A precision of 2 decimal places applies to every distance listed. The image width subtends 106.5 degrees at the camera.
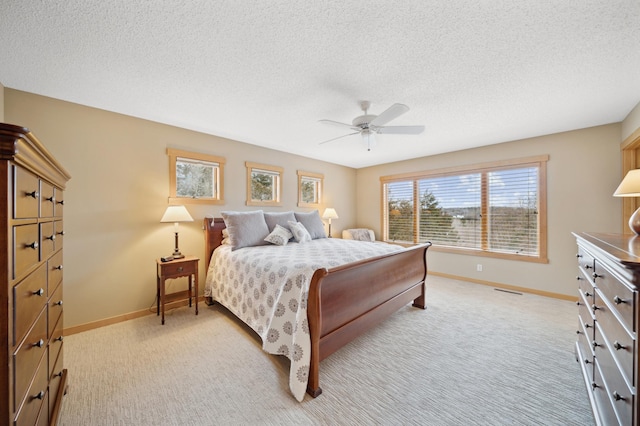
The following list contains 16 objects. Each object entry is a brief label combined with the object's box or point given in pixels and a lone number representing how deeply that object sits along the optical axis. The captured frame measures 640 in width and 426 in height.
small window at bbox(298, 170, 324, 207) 5.01
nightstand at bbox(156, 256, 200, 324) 2.80
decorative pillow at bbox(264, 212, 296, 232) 3.73
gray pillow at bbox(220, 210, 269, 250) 3.22
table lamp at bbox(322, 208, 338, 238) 5.20
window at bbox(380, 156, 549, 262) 3.89
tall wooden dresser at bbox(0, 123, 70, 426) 0.77
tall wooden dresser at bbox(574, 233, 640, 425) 0.94
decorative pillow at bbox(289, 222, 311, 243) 3.66
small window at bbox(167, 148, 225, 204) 3.33
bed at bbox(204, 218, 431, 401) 1.73
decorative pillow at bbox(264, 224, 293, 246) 3.38
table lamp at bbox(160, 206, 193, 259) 2.98
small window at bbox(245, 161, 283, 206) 4.17
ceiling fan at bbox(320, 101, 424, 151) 2.47
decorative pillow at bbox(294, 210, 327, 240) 4.08
